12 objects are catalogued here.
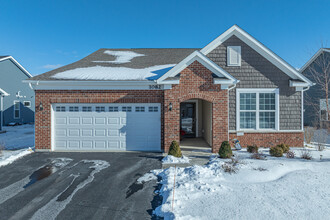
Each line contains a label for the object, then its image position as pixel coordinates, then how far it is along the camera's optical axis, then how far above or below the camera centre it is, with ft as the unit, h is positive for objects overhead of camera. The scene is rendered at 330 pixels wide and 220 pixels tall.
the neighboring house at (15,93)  69.10 +7.03
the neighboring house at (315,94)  53.16 +5.04
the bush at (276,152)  26.00 -5.91
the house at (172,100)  28.48 +1.63
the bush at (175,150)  25.85 -5.64
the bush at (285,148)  27.78 -5.72
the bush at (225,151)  25.04 -5.57
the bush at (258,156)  24.76 -6.31
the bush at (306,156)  25.00 -6.28
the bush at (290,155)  25.58 -6.25
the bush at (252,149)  27.58 -5.93
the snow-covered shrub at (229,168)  20.05 -6.45
